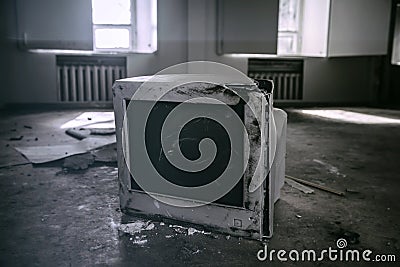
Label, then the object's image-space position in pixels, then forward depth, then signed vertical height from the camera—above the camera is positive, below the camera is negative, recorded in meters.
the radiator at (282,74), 6.16 -0.22
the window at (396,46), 6.58 +0.24
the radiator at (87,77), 5.64 -0.28
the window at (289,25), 6.36 +0.54
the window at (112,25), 5.86 +0.47
